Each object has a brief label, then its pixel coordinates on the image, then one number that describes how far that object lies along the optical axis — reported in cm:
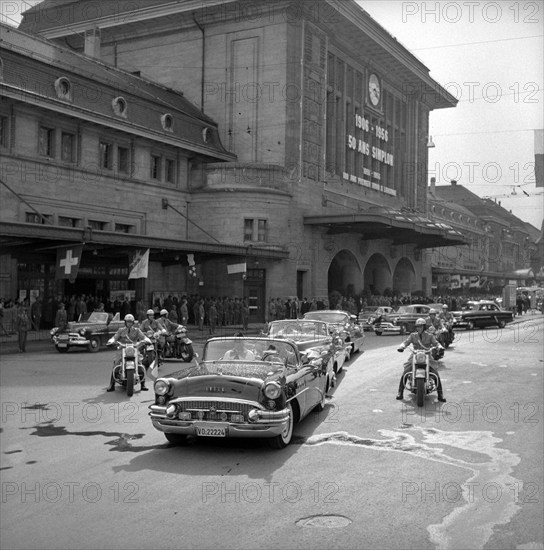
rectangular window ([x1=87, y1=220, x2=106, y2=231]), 3685
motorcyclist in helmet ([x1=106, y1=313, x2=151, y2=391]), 1498
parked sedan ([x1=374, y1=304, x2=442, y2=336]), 3369
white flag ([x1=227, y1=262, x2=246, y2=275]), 3812
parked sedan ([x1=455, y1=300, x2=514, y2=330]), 3797
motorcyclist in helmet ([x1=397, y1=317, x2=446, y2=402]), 1360
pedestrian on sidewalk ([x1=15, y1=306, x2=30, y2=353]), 2361
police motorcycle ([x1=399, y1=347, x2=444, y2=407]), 1293
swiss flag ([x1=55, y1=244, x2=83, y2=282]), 2827
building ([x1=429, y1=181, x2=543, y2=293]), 7531
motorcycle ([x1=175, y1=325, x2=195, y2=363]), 2083
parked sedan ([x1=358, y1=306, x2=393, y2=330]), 3708
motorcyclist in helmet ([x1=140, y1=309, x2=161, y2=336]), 1838
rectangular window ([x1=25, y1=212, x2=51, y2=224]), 3319
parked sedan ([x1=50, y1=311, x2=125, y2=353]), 2384
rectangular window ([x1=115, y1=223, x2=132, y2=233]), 3876
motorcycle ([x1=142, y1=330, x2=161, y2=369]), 1584
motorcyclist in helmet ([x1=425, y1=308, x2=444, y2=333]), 1894
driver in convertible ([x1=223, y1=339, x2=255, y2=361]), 1104
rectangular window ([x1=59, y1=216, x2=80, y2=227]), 3507
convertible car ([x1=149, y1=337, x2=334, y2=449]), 904
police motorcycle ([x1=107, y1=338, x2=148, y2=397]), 1436
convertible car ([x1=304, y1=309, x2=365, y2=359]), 2186
